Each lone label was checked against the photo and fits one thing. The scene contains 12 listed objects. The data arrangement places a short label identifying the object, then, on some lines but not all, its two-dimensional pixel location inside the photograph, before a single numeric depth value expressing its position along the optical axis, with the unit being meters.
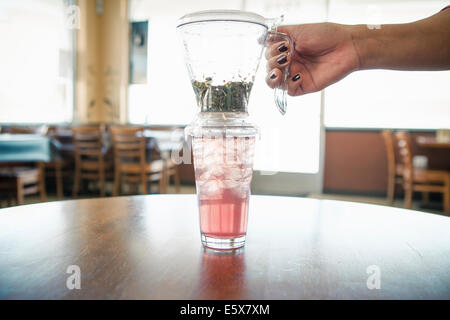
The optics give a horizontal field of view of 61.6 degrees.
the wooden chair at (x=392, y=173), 4.38
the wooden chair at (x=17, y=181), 3.44
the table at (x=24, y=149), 3.26
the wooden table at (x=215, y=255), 0.45
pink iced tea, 0.61
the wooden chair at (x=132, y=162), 4.42
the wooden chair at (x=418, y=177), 3.98
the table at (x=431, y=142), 4.18
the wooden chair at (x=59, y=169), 5.22
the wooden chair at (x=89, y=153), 4.85
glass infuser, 0.61
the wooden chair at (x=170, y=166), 5.06
